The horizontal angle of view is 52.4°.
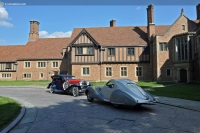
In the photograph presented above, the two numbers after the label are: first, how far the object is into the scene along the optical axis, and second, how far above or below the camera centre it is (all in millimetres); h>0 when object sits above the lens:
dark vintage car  15711 -870
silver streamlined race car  9630 -1043
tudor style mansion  29094 +3145
